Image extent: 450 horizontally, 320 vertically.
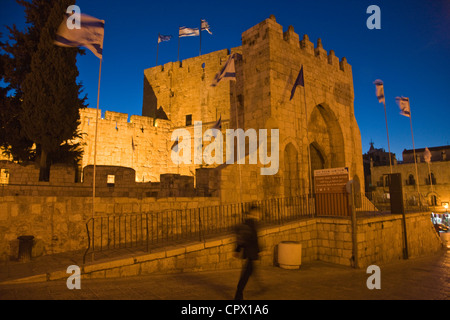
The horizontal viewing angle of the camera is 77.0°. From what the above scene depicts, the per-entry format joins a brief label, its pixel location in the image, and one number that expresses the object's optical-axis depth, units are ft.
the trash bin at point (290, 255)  25.04
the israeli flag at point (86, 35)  22.66
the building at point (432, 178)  117.39
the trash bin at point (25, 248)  21.20
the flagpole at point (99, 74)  23.80
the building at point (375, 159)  166.08
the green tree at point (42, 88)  36.76
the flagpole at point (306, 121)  43.28
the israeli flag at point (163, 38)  98.94
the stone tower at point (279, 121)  38.45
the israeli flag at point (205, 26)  96.63
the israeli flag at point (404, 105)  60.99
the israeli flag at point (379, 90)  56.30
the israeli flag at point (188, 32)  90.94
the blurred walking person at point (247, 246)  15.35
